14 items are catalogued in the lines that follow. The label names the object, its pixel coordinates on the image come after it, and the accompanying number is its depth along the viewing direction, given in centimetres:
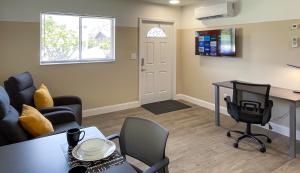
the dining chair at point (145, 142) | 151
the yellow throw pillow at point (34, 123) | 229
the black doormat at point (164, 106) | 505
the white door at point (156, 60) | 529
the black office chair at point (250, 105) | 309
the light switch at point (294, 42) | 343
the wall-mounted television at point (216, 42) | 430
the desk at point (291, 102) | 295
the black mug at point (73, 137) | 151
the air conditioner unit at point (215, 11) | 426
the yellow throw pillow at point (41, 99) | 330
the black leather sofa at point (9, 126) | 210
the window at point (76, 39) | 418
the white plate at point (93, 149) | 138
